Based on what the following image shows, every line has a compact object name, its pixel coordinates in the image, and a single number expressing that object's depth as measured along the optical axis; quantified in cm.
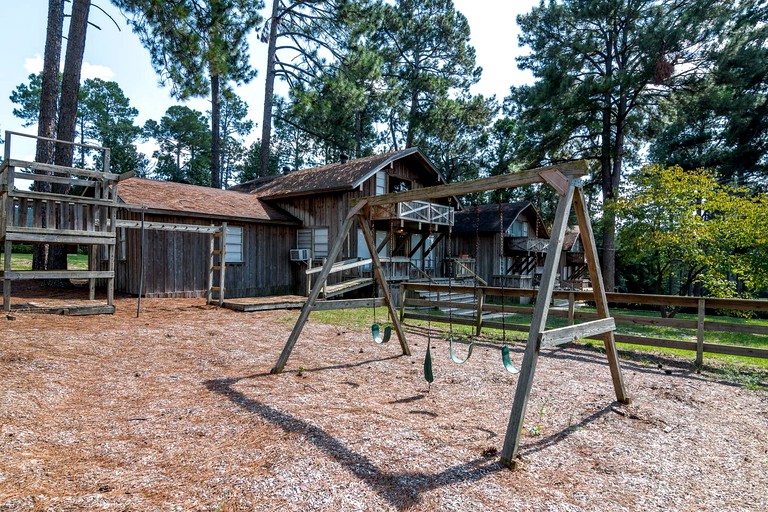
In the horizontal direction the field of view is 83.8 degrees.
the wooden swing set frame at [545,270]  346
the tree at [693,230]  1208
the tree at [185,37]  1320
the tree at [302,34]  2306
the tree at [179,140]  4438
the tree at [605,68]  1930
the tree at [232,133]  4994
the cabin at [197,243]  1386
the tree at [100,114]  4341
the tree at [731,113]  1967
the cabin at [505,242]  2384
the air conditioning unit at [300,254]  1775
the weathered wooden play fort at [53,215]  808
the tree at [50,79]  1252
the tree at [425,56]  3047
